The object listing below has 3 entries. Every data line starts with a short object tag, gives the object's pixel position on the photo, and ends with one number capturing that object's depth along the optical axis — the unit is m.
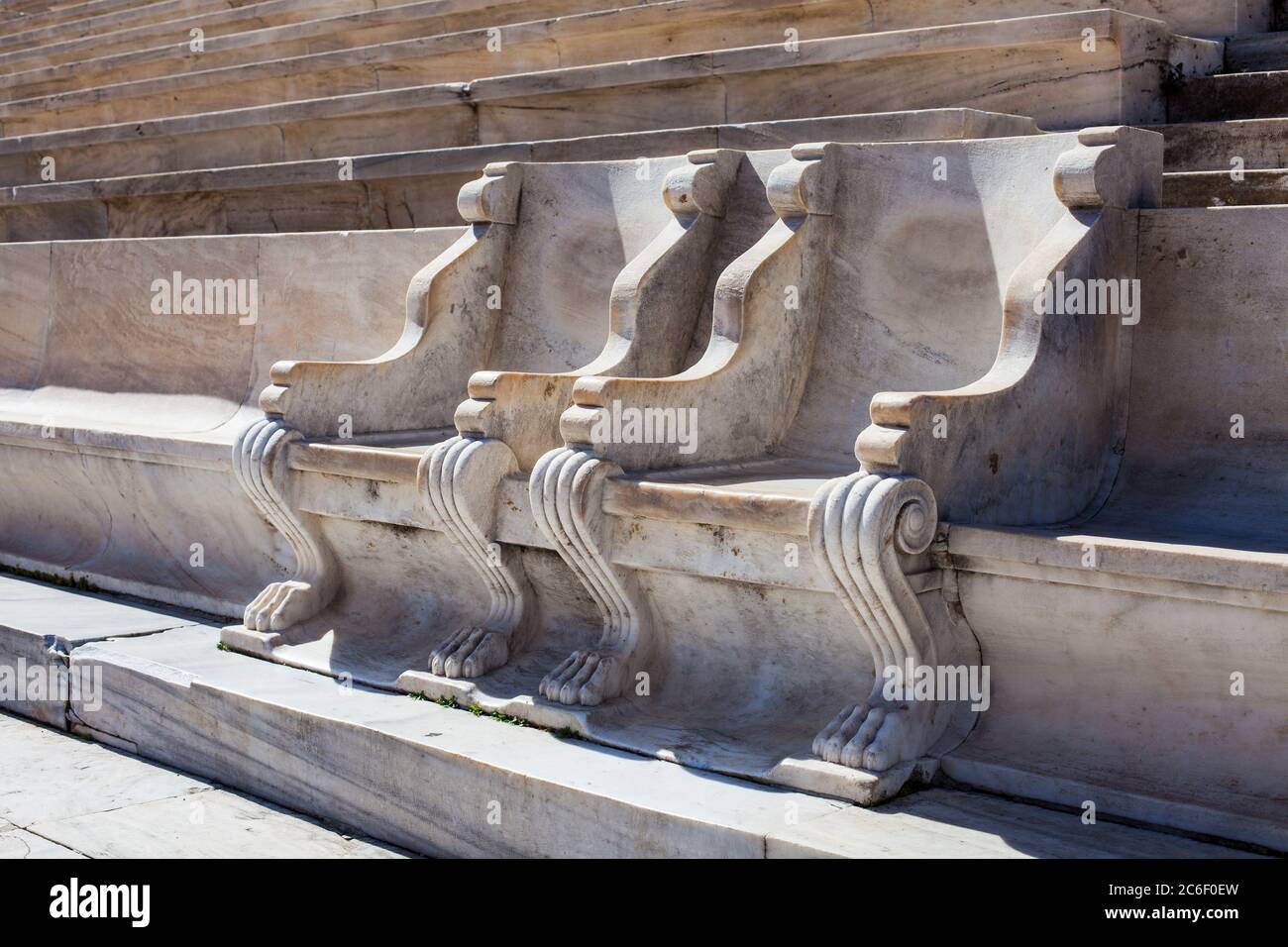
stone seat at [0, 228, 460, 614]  6.24
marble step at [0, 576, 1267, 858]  3.46
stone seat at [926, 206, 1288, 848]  3.37
